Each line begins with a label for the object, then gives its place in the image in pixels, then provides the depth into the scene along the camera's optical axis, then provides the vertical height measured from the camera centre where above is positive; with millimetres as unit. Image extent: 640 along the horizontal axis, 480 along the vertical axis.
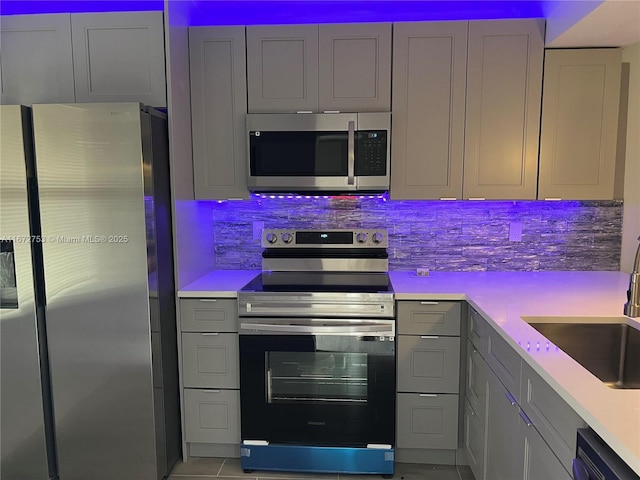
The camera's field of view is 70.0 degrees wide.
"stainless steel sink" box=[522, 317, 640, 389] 1614 -575
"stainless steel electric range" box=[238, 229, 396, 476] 2242 -957
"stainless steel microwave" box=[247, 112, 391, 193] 2436 +196
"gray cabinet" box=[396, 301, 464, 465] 2266 -943
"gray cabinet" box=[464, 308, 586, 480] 1269 -785
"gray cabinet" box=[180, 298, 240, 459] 2363 -957
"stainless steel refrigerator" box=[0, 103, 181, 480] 2002 -477
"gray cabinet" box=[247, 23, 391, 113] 2455 +643
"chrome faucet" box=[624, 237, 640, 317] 1650 -408
